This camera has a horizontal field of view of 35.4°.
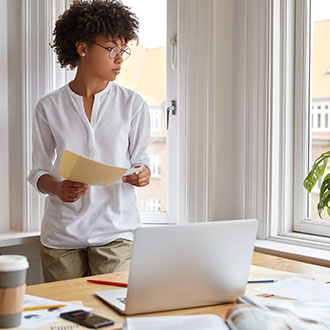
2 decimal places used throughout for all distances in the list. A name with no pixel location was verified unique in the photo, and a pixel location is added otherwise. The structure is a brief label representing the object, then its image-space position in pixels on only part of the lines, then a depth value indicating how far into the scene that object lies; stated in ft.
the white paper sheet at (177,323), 3.46
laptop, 3.94
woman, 6.93
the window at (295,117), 8.00
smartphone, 3.80
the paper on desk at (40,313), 3.79
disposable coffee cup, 3.58
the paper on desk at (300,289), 4.51
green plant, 6.55
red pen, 4.93
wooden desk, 4.16
